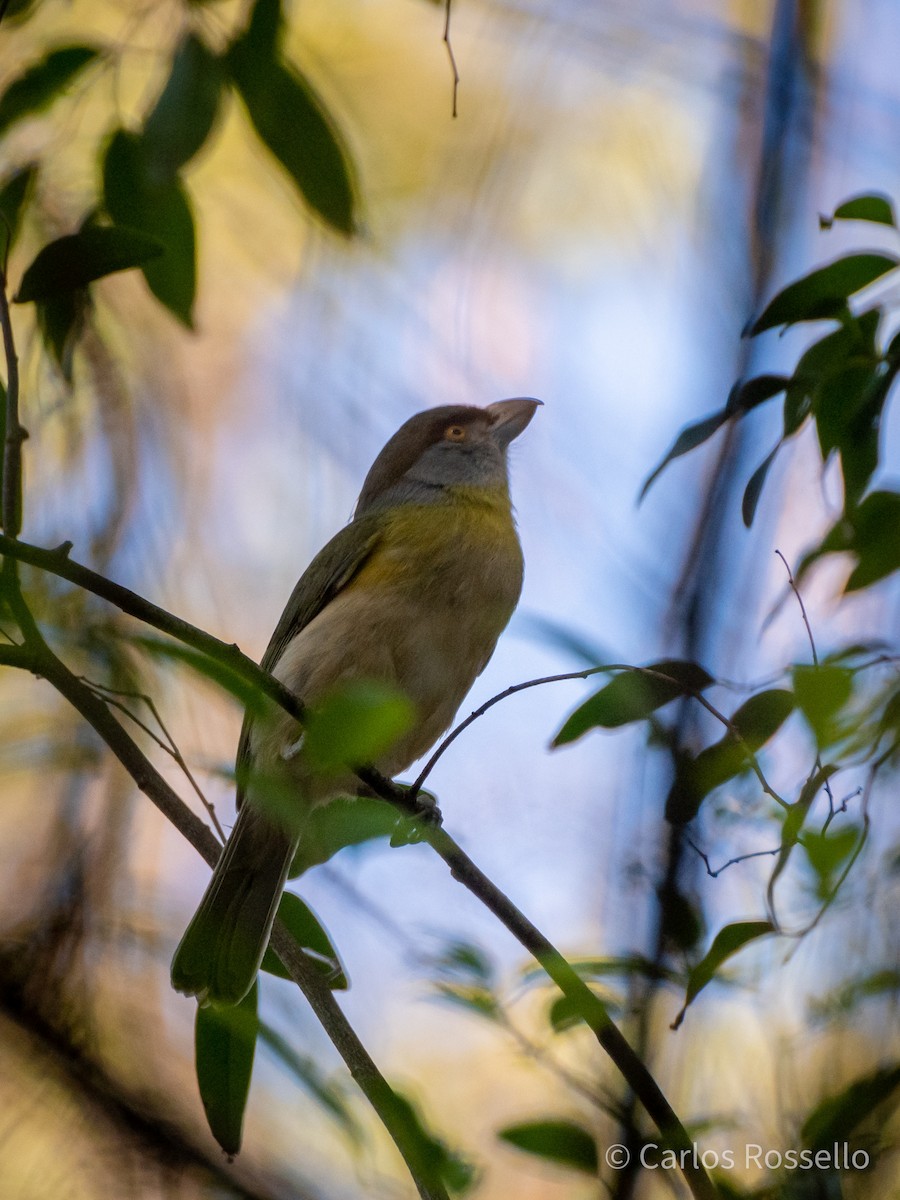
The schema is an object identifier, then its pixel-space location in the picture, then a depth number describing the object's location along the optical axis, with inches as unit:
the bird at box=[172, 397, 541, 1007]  307.3
